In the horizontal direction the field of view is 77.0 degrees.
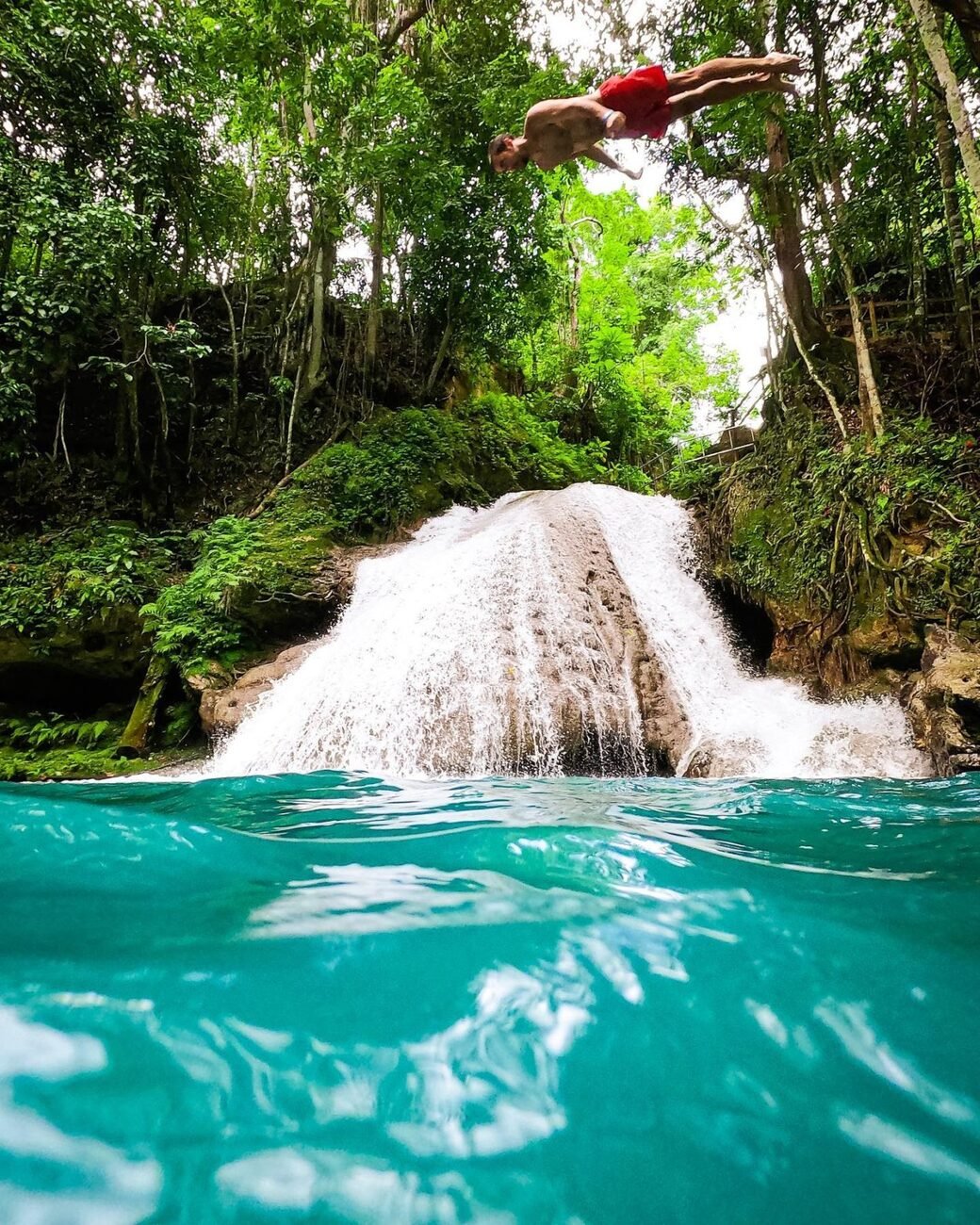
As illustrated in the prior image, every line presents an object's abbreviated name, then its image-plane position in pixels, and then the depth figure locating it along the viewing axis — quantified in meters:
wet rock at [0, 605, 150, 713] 7.70
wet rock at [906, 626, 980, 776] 4.29
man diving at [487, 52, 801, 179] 4.81
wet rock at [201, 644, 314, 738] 6.51
